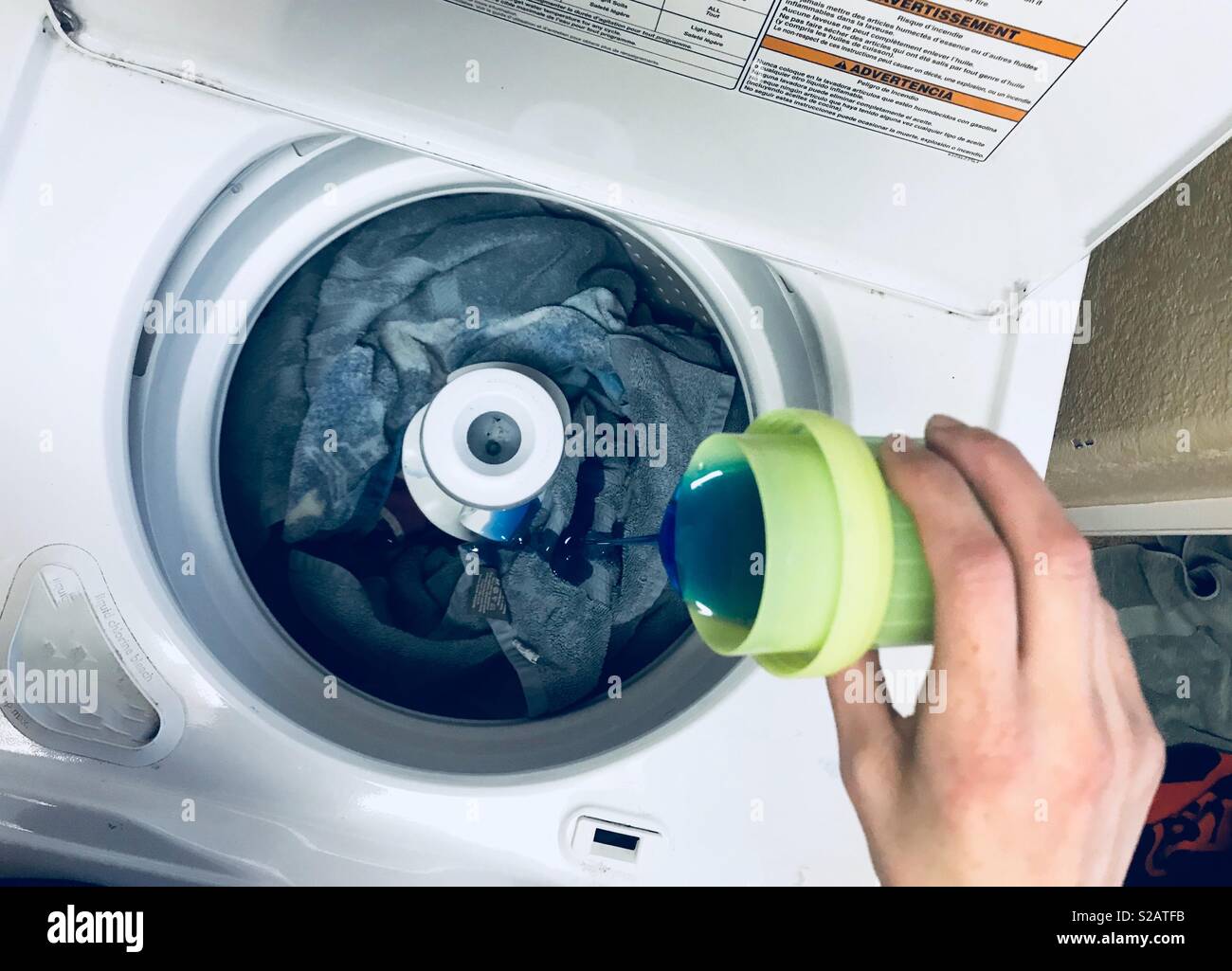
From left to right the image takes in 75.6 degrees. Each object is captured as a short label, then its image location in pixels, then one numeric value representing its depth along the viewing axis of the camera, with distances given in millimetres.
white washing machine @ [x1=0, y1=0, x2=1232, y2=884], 395
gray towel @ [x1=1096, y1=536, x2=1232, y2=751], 1054
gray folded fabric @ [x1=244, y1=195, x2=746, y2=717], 666
